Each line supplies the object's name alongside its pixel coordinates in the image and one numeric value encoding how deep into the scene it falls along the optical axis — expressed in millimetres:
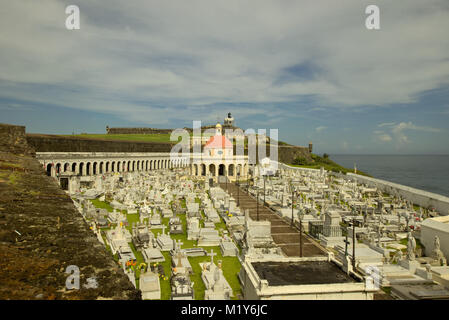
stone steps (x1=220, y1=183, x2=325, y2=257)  14992
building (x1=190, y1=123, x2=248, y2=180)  47981
